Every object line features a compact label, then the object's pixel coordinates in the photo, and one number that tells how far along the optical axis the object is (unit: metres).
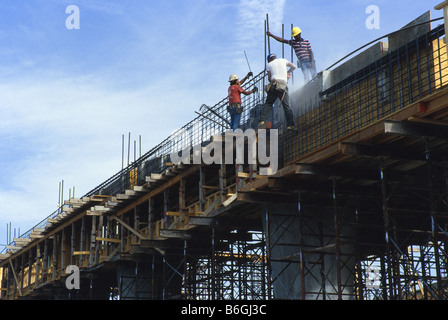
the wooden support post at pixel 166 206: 32.76
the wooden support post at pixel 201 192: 29.73
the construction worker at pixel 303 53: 28.30
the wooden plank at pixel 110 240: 36.37
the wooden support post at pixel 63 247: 43.88
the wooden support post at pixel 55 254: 44.09
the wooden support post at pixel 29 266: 48.66
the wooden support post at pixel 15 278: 50.06
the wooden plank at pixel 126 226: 33.91
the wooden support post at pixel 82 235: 40.94
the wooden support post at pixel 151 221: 34.03
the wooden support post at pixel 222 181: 28.07
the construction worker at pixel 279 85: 24.27
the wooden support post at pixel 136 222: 35.44
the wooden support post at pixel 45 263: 46.66
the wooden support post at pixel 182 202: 31.59
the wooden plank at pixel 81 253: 39.31
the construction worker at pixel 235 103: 27.81
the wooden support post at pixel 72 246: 42.16
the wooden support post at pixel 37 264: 47.96
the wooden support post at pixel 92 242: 39.30
